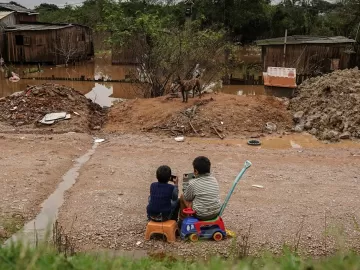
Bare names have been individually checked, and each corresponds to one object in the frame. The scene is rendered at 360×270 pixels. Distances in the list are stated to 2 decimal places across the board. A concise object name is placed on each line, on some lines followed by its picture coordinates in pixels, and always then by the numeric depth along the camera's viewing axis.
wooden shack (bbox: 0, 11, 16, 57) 30.70
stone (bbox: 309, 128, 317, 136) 13.26
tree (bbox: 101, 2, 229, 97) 17.08
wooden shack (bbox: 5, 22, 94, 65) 30.39
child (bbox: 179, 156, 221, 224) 5.70
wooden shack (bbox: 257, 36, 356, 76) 23.89
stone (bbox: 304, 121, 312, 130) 13.64
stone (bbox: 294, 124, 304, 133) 13.65
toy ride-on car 5.75
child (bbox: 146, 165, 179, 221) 5.71
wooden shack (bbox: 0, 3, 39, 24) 35.03
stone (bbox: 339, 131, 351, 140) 12.69
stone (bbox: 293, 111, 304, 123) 14.26
